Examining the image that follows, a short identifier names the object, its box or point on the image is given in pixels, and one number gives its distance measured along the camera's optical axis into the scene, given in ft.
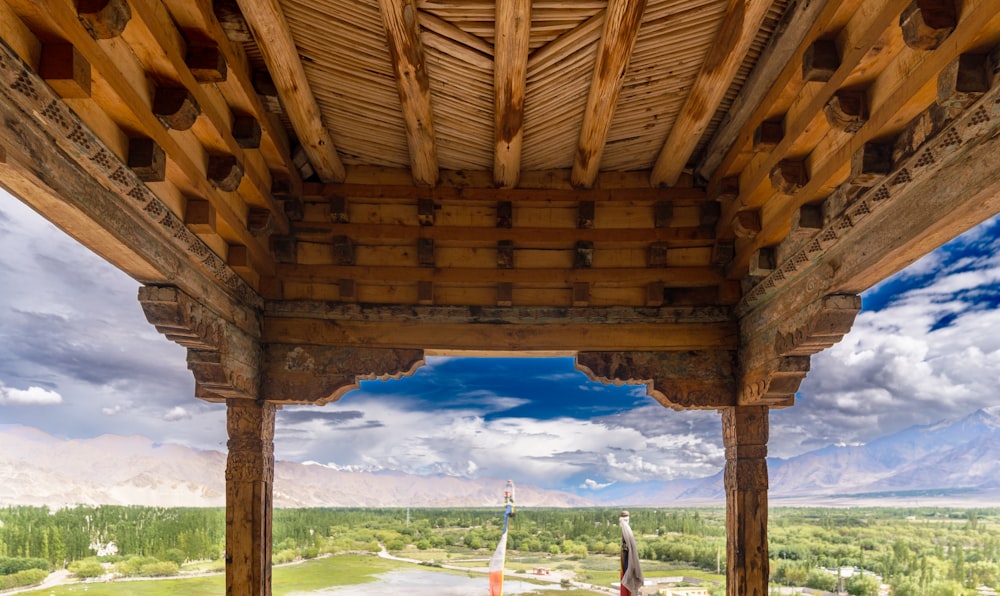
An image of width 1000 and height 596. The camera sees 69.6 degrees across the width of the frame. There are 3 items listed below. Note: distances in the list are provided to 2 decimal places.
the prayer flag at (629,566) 17.48
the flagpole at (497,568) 23.72
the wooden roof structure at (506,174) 8.89
